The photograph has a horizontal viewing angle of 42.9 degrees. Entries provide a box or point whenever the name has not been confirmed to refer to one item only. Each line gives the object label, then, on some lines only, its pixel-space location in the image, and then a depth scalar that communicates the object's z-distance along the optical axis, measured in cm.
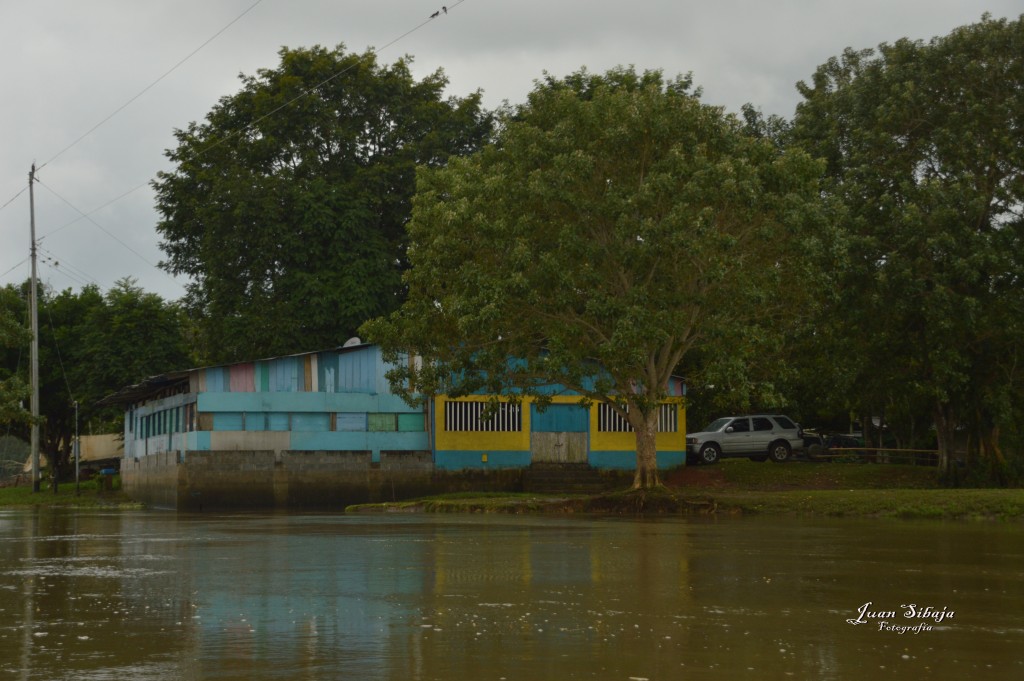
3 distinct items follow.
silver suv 4766
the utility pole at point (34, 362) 5259
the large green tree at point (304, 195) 5306
